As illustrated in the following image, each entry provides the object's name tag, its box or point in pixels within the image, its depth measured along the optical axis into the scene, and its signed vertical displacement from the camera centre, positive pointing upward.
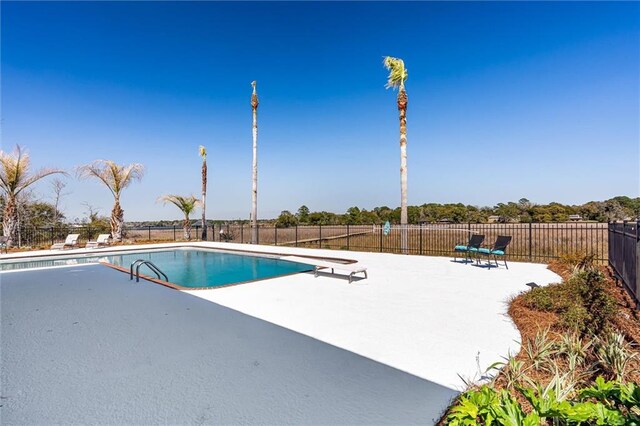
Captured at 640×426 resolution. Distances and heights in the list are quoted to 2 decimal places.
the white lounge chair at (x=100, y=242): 14.50 -1.23
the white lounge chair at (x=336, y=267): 6.78 -1.25
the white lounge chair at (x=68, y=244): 13.66 -1.21
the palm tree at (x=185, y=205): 19.64 +0.83
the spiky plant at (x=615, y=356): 2.28 -1.15
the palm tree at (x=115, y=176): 16.28 +2.36
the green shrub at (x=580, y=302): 3.21 -1.14
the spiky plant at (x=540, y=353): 2.51 -1.23
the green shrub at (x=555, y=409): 1.46 -1.03
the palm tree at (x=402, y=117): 11.70 +3.98
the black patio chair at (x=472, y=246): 8.21 -0.86
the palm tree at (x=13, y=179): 13.61 +1.85
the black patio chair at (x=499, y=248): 7.64 -0.86
